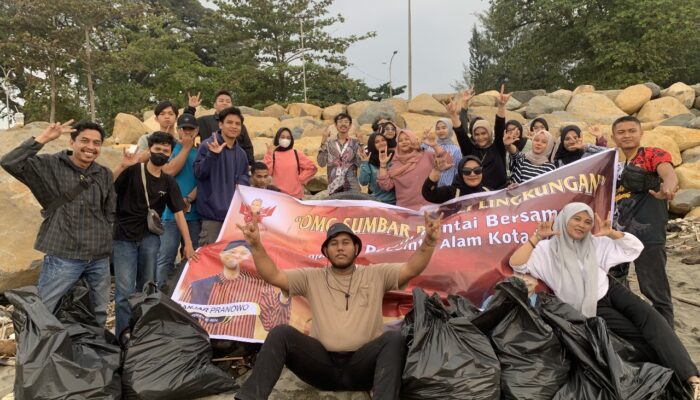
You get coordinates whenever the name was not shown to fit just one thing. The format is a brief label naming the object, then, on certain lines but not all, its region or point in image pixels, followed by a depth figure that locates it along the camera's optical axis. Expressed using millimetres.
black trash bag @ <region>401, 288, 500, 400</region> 3061
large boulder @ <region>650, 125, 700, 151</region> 11836
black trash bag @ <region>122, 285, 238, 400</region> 3303
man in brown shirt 3123
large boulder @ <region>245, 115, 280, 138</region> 14474
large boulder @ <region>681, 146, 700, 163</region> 11344
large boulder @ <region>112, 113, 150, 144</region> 13758
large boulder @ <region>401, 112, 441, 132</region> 14484
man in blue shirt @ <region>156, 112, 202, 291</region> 4508
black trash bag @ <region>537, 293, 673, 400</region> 3035
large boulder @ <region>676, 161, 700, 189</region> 10062
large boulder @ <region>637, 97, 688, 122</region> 15055
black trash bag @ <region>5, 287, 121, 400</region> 3025
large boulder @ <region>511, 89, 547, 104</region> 18258
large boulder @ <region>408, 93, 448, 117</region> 15906
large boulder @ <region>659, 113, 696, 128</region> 13336
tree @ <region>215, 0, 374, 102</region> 24766
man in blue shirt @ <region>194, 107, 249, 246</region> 4660
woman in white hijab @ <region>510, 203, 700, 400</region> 3492
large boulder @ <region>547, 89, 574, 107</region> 17016
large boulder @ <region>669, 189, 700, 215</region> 9484
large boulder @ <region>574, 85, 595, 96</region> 17766
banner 3949
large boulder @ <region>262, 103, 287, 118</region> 17328
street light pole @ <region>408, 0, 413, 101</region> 25606
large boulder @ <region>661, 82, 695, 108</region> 16500
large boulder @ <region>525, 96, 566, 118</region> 16406
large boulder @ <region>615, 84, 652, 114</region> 16016
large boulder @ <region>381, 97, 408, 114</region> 16156
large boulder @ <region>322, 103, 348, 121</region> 16812
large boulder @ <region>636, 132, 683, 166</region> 11102
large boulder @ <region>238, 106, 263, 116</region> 16764
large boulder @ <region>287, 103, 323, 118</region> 17156
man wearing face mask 4082
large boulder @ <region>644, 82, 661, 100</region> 16562
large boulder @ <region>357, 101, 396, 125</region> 15156
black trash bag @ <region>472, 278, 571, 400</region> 3135
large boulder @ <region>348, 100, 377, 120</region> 16156
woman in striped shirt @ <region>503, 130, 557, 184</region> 4750
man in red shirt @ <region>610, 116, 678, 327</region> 3910
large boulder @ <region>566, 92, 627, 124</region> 15120
